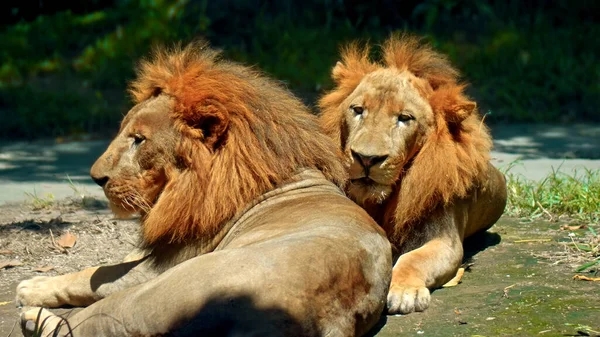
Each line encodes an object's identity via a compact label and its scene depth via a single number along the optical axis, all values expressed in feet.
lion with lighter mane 33.35
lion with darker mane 26.07
